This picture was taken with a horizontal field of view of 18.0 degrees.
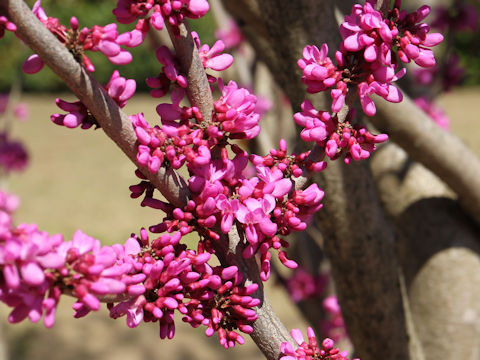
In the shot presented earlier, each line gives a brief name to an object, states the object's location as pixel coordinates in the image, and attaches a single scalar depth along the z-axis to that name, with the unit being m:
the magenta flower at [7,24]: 0.40
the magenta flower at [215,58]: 0.43
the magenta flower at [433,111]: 0.83
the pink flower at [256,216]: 0.42
